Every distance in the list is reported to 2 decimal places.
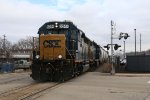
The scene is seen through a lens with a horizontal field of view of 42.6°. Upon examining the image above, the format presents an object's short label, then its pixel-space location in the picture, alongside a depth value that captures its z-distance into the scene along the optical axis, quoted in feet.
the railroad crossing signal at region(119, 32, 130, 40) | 78.08
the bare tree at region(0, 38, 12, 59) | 181.54
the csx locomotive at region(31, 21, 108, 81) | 44.48
